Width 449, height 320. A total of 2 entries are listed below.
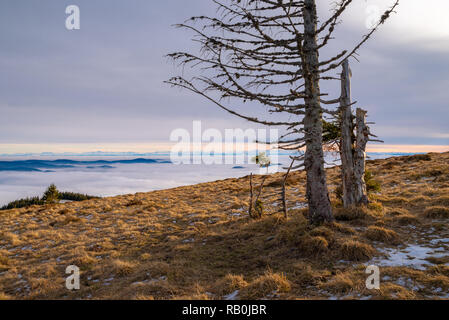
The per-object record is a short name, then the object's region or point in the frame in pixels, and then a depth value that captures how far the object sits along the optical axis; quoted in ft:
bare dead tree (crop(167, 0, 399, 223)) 23.58
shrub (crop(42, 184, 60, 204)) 94.64
